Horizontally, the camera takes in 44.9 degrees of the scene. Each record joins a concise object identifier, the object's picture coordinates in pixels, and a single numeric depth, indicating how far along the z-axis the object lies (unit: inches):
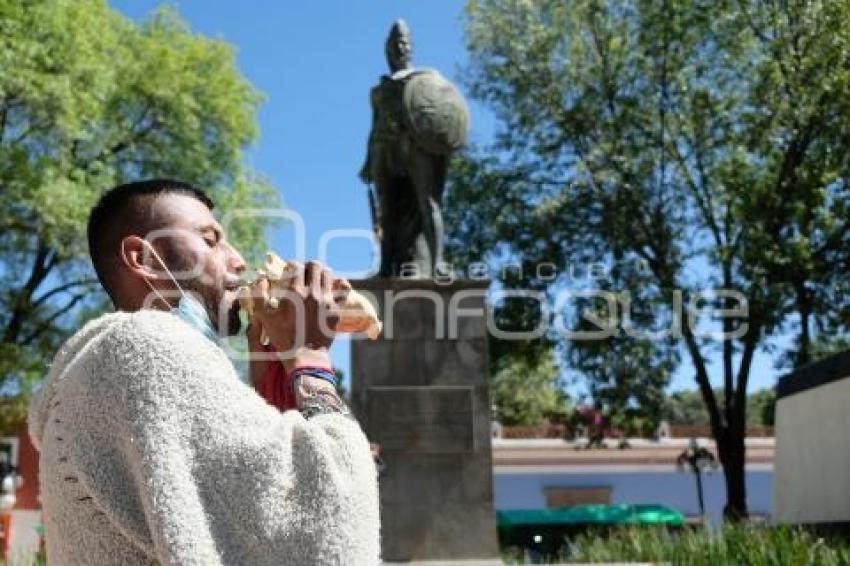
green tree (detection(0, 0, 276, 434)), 772.0
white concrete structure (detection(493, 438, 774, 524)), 1480.1
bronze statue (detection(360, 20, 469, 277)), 406.6
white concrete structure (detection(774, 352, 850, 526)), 488.7
